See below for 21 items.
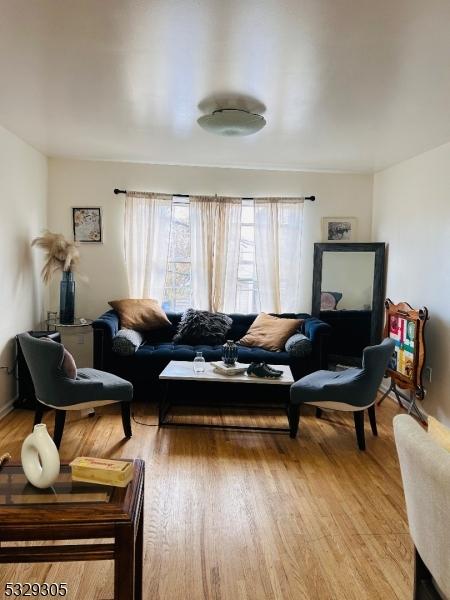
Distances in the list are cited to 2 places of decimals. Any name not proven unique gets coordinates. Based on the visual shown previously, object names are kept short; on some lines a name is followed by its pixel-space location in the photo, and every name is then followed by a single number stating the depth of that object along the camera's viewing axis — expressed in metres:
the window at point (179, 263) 5.28
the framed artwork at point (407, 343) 3.91
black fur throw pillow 4.78
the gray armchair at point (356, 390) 3.33
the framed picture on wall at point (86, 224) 5.13
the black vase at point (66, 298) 4.61
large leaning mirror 5.05
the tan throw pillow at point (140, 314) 4.71
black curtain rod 5.12
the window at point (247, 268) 5.35
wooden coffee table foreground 1.45
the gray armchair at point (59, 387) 3.12
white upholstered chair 1.20
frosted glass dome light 3.11
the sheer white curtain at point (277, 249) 5.30
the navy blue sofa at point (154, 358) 4.26
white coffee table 3.58
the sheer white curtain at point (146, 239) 5.14
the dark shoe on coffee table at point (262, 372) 3.61
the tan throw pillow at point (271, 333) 4.57
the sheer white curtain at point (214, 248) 5.23
